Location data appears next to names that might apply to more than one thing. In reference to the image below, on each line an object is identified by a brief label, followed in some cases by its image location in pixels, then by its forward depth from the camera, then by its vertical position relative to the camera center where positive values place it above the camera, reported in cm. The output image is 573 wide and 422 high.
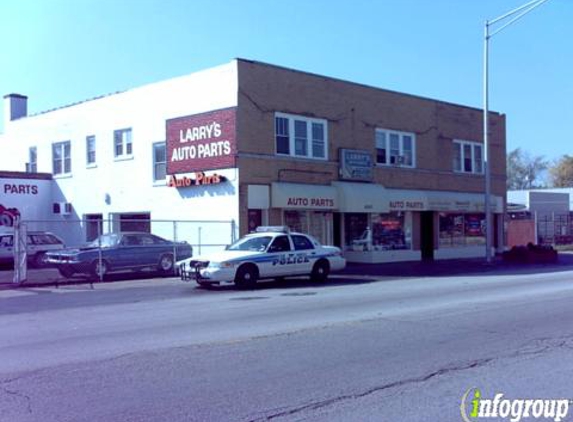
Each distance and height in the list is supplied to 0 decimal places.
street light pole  2756 +320
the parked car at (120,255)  2078 -85
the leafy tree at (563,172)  8912 +683
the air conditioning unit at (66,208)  3128 +95
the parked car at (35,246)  2527 -63
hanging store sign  2753 +252
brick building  2466 +292
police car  1820 -95
